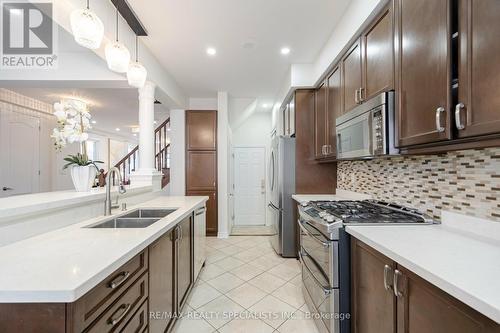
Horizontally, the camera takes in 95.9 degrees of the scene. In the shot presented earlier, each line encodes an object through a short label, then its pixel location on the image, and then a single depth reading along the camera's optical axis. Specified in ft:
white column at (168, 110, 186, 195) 14.42
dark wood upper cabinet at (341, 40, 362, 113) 6.40
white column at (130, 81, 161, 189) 9.41
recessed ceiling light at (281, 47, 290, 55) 8.98
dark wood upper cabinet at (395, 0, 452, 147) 3.57
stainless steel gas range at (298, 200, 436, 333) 4.83
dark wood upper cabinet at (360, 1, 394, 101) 4.97
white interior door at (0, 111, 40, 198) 13.08
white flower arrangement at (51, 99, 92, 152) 5.62
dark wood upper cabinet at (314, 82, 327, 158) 9.27
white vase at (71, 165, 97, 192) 6.11
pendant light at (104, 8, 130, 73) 5.69
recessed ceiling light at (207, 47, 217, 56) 8.98
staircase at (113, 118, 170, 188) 15.68
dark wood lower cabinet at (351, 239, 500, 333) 2.42
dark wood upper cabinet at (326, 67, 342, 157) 7.86
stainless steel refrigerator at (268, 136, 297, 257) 10.73
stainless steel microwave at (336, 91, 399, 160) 4.91
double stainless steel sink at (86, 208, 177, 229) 5.65
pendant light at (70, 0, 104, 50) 4.49
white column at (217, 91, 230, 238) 13.93
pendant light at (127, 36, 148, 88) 6.60
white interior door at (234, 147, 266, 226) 17.80
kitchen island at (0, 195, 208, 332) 2.41
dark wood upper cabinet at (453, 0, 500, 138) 2.86
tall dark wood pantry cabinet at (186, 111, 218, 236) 14.40
